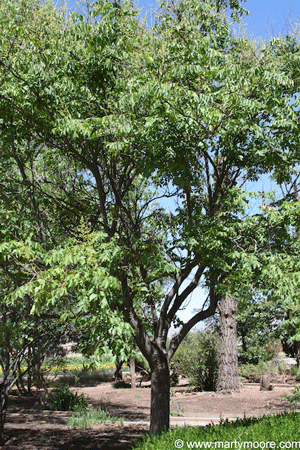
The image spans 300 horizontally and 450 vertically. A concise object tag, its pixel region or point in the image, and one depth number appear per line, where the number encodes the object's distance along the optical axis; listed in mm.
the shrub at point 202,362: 16938
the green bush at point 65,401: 11969
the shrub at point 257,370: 19453
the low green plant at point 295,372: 18044
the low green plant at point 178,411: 10867
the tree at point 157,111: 5586
